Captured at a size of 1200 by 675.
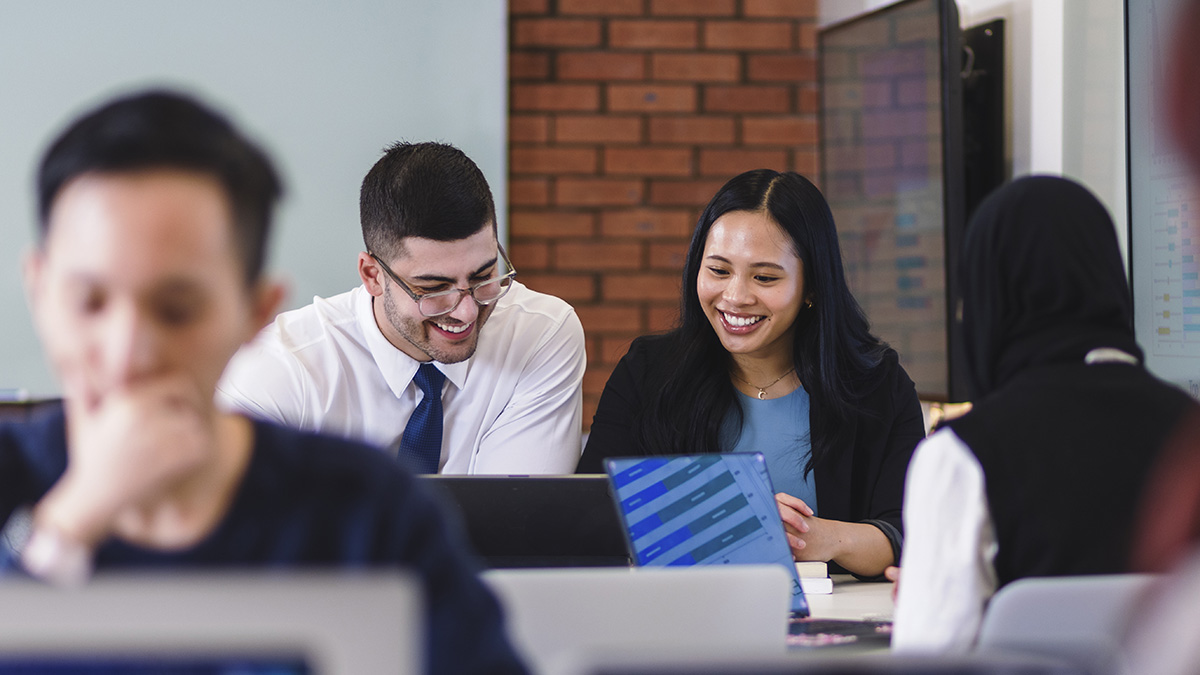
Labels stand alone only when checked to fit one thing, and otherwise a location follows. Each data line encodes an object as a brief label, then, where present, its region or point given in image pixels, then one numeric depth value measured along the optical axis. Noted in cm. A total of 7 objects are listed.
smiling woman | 526
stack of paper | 476
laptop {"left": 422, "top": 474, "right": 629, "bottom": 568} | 403
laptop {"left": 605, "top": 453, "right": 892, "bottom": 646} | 393
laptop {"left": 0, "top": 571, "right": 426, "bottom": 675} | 124
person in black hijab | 309
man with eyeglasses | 524
